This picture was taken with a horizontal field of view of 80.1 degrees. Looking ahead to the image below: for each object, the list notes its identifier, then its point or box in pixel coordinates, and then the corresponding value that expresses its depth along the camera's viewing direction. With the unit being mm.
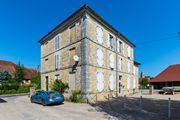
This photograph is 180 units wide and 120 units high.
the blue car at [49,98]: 8328
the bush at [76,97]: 9590
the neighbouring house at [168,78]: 19896
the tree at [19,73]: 23598
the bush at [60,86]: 11011
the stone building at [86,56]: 9844
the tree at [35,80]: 25860
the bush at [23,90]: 20775
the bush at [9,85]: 20380
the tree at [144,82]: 37098
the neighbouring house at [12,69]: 30121
